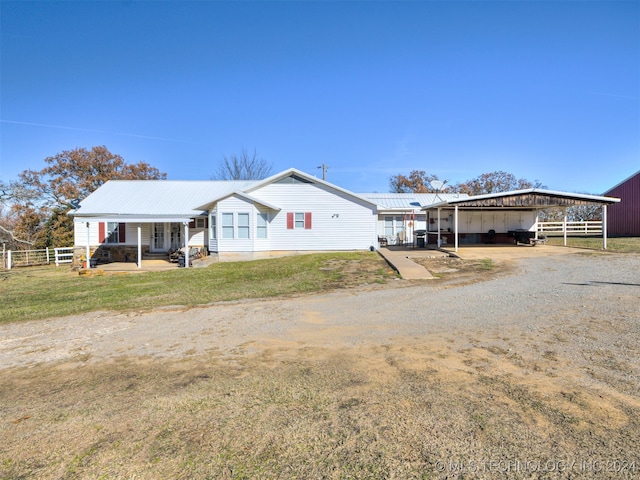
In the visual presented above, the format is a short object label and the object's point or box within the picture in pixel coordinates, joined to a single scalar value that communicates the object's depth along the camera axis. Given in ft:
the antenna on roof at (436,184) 89.35
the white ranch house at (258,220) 62.28
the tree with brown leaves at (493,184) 152.05
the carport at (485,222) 74.23
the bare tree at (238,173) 136.36
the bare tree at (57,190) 94.84
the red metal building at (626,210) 97.45
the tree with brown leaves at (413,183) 151.74
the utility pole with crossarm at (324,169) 106.93
